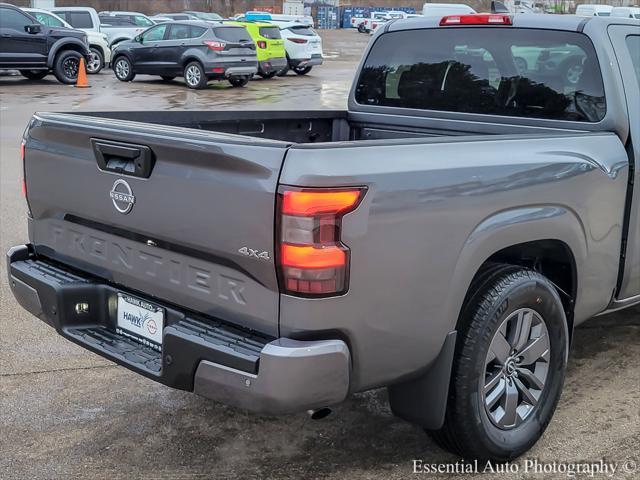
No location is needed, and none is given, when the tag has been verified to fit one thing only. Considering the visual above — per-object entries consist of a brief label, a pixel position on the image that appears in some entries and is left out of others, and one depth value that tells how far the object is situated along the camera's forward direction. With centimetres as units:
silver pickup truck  254
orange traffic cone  2027
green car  2344
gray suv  2080
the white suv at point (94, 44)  2245
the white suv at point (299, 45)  2594
